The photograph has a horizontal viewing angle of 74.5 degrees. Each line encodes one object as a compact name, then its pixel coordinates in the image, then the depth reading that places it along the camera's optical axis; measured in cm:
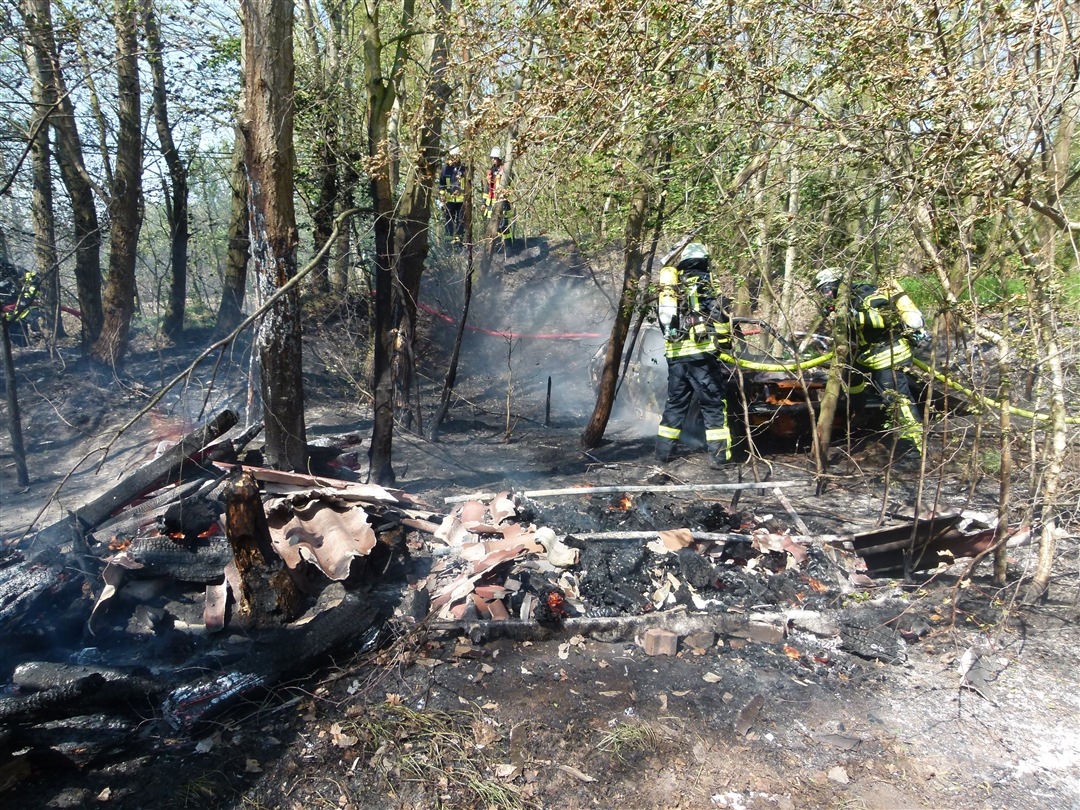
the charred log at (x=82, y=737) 332
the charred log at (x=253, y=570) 446
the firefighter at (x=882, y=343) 631
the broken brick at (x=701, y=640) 441
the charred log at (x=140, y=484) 501
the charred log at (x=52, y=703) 331
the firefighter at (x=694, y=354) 712
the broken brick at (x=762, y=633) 448
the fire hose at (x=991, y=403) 428
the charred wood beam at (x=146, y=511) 511
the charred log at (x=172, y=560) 466
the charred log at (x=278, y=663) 362
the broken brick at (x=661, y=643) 436
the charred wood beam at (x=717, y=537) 531
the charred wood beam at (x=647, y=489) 600
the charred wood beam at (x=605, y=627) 441
